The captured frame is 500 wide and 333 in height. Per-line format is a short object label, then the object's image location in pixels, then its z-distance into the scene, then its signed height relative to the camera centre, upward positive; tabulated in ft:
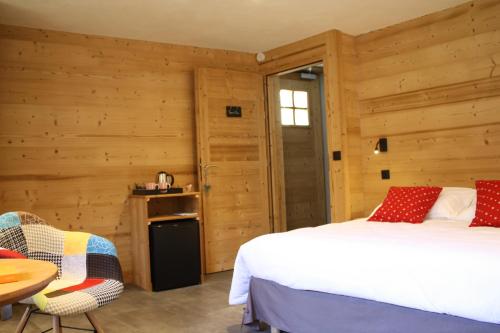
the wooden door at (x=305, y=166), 21.71 +0.31
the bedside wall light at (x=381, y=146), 15.71 +0.76
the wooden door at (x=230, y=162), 16.89 +0.49
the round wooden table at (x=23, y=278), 4.81 -1.04
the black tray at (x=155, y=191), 15.05 -0.37
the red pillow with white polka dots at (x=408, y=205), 12.59 -0.99
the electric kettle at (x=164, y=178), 15.83 +0.04
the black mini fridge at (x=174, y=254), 14.75 -2.33
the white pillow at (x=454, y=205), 12.32 -1.03
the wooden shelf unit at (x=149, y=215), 14.82 -1.17
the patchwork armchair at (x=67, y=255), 8.69 -1.39
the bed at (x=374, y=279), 7.41 -1.93
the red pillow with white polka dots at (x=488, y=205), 10.89 -0.95
